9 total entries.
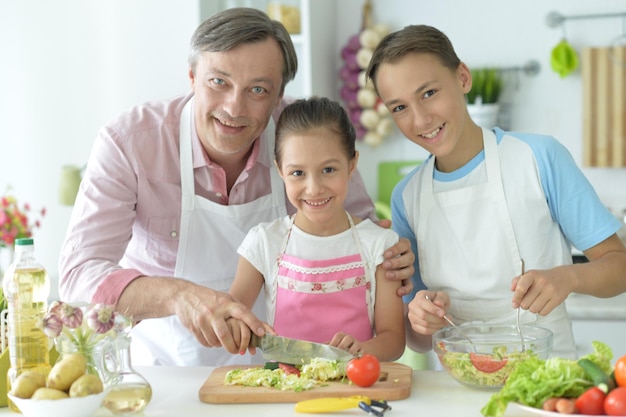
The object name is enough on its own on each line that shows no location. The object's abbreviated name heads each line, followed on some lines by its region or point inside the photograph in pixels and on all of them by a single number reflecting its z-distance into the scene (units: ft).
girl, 6.16
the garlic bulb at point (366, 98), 11.76
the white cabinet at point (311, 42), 10.89
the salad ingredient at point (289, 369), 5.39
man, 6.51
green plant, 11.30
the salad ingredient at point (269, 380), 5.16
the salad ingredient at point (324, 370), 5.31
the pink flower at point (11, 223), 10.13
